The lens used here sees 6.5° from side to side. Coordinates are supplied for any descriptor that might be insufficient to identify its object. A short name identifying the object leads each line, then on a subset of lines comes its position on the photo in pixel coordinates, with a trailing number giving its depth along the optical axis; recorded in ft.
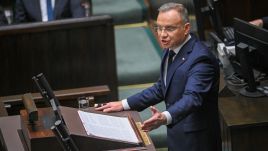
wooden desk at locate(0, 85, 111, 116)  43.61
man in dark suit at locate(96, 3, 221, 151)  40.15
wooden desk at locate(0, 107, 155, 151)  39.31
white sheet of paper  39.31
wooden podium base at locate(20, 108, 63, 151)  39.55
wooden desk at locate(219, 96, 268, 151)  42.39
